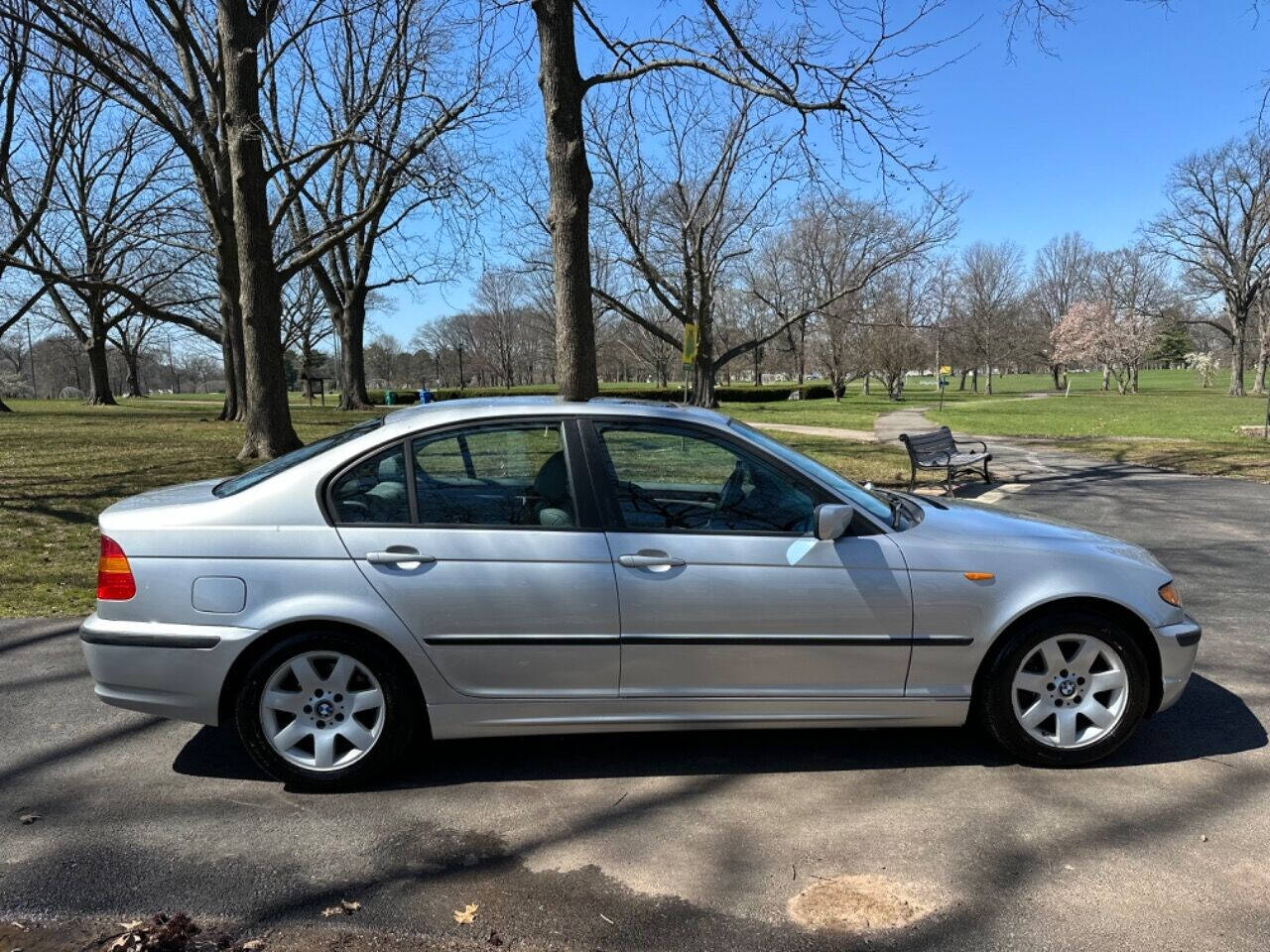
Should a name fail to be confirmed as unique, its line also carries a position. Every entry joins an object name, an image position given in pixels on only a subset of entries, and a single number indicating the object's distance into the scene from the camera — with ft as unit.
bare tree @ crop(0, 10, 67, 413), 43.61
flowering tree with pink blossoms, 205.05
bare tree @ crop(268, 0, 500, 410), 41.52
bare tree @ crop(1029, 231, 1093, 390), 247.91
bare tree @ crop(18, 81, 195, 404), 93.91
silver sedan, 10.53
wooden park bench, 32.94
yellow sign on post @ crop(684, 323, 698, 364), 35.96
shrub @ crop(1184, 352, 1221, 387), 216.54
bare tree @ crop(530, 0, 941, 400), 26.99
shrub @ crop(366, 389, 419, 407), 162.73
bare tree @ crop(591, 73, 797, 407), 83.10
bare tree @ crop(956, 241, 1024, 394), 213.05
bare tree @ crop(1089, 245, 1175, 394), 204.85
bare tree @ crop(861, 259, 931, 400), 107.04
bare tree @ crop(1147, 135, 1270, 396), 163.22
